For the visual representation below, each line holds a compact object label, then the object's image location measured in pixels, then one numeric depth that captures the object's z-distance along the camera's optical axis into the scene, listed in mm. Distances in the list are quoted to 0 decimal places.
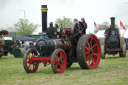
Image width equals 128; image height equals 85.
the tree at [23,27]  72562
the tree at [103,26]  98312
